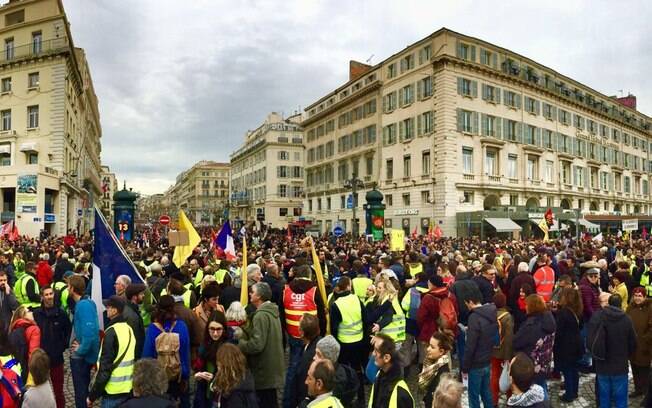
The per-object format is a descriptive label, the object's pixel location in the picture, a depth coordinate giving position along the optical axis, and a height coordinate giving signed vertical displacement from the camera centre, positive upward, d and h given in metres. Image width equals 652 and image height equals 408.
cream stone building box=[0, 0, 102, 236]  33.88 +9.65
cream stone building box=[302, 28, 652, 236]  35.00 +7.27
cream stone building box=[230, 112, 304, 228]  66.75 +7.40
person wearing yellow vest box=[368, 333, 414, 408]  3.65 -1.31
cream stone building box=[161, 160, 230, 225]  123.59 +9.75
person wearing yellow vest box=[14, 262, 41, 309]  7.19 -1.07
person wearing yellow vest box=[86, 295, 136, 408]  4.30 -1.38
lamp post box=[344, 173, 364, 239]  28.36 +2.33
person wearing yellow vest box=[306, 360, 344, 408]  3.35 -1.23
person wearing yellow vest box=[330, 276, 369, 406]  5.83 -1.36
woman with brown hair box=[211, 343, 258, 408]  3.80 -1.32
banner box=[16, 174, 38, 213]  29.84 +2.05
